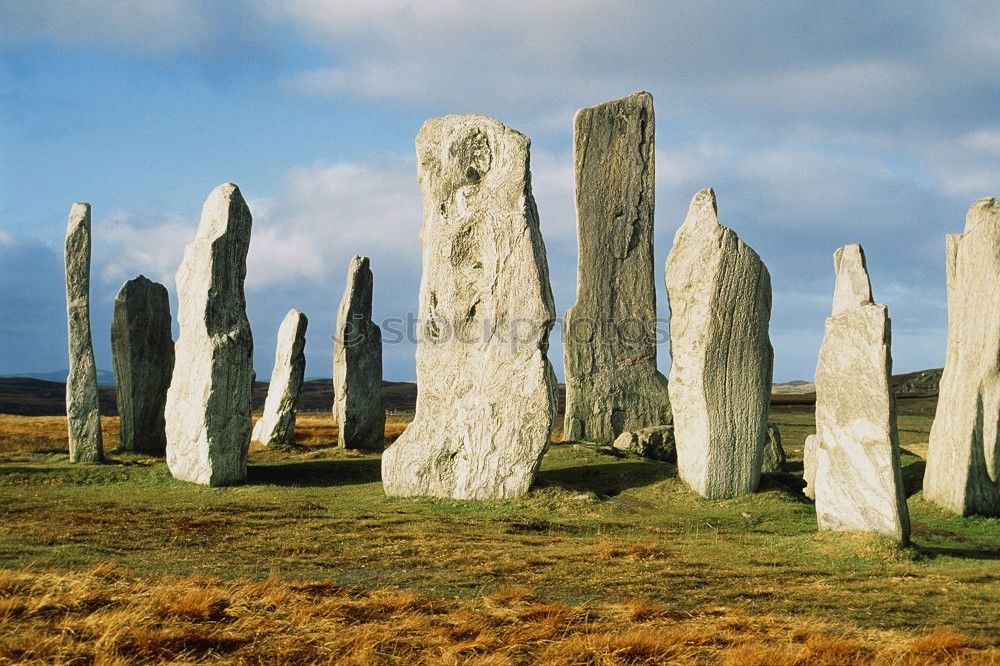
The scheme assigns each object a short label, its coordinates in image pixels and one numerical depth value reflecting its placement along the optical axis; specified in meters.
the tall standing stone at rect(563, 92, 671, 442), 21.31
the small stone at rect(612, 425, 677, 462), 19.02
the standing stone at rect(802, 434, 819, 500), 15.99
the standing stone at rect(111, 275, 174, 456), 21.39
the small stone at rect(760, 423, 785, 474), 19.08
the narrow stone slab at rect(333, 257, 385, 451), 23.55
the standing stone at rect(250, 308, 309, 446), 23.83
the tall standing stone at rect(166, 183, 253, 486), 16.88
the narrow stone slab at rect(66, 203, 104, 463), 19.77
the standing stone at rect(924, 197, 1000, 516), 14.50
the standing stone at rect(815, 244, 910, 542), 11.35
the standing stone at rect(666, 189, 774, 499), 15.20
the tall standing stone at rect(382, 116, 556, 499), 14.91
